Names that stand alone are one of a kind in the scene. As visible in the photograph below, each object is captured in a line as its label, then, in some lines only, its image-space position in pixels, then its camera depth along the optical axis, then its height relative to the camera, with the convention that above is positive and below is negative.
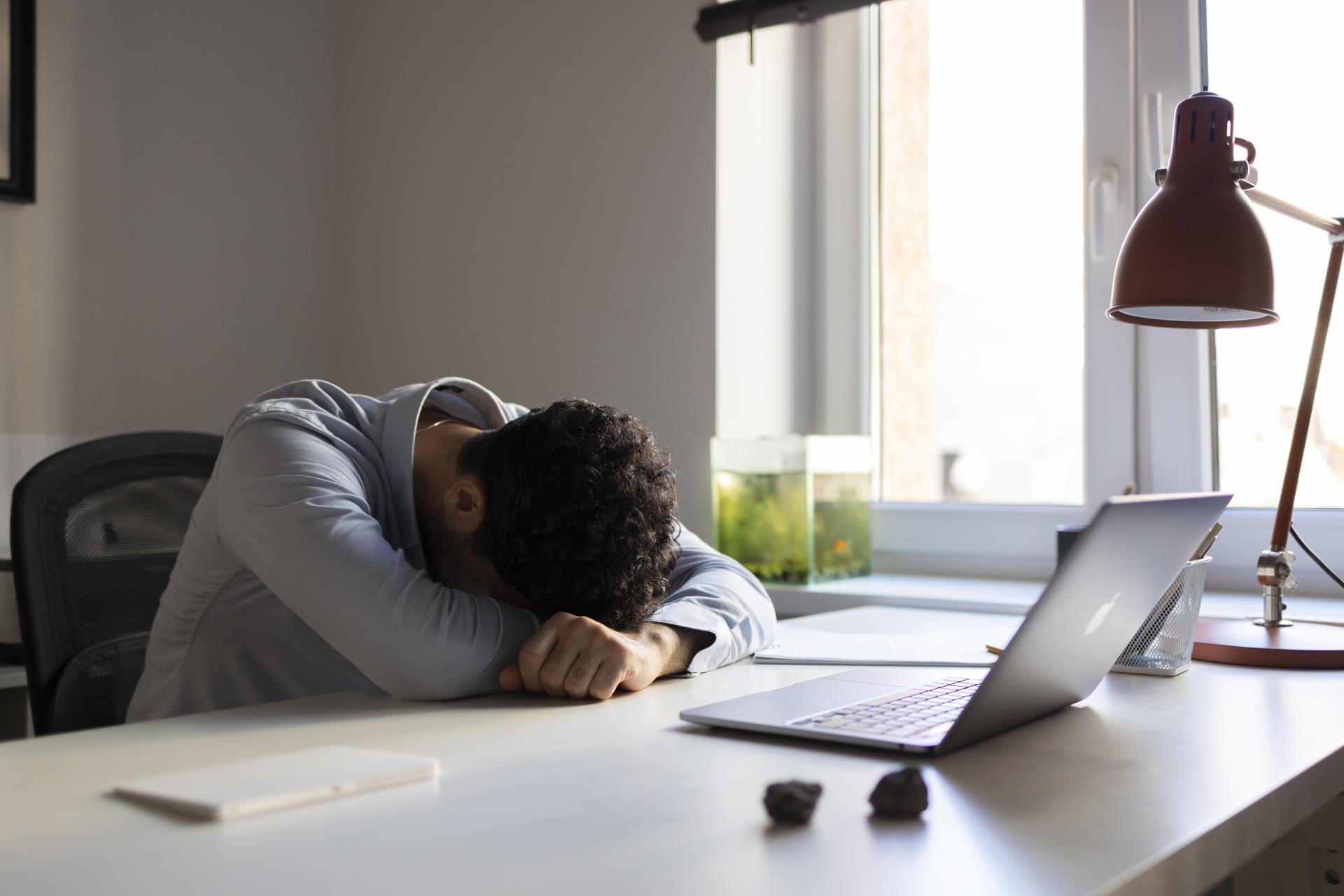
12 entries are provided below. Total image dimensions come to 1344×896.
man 1.03 -0.11
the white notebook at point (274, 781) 0.66 -0.19
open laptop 0.78 -0.16
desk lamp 1.15 +0.19
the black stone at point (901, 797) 0.64 -0.19
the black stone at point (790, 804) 0.63 -0.19
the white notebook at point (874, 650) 1.19 -0.21
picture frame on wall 2.11 +0.63
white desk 0.56 -0.20
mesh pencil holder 1.12 -0.18
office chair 1.36 -0.13
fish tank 1.98 -0.10
